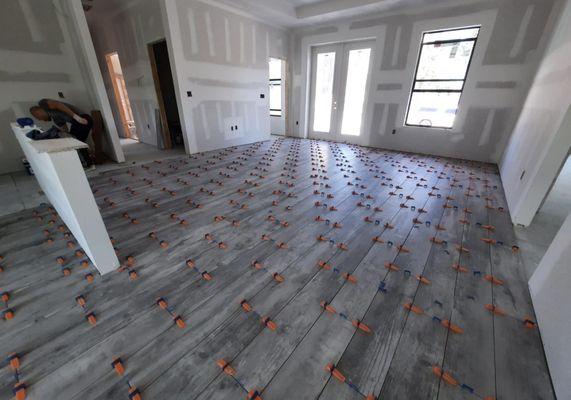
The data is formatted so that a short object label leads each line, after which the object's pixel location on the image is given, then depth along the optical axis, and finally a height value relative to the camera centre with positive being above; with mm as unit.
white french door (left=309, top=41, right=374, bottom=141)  5695 +211
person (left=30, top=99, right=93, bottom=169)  3613 -353
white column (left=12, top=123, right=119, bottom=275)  1384 -613
